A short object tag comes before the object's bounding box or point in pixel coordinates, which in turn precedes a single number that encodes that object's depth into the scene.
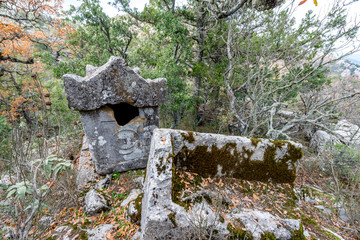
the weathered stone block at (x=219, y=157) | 2.21
